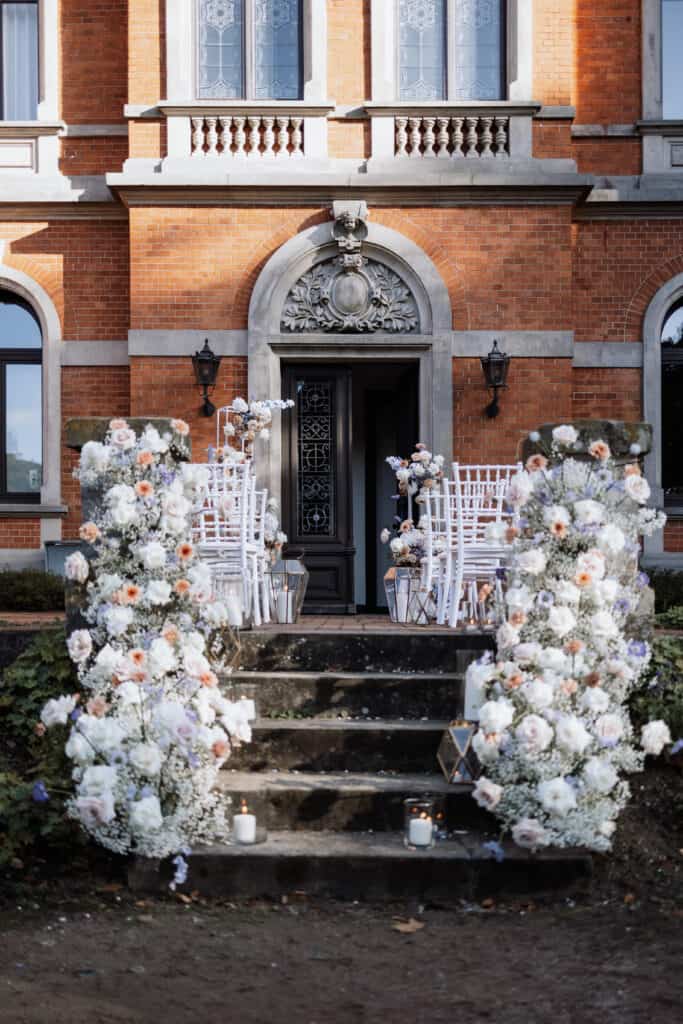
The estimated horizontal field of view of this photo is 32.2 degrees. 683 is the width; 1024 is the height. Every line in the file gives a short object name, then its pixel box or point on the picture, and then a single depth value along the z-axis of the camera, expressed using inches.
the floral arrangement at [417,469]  344.8
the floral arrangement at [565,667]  188.1
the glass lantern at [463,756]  209.0
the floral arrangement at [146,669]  187.2
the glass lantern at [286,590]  304.3
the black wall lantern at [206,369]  409.7
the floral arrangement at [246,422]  346.6
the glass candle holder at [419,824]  190.7
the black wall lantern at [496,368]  408.2
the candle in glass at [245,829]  191.5
